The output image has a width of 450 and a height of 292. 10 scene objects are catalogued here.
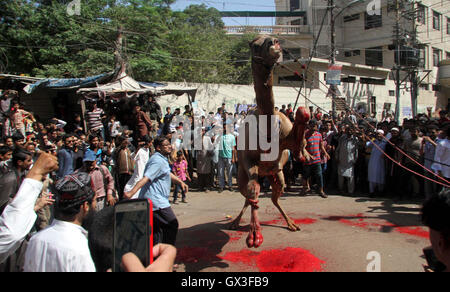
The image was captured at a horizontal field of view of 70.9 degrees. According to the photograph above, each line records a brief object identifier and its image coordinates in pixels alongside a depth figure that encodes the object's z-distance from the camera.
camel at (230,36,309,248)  4.15
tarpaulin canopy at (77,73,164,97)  9.94
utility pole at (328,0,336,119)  17.06
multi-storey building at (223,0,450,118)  21.90
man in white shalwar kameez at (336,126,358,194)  8.73
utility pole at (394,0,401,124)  20.06
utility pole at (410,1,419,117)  21.16
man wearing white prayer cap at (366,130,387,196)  8.30
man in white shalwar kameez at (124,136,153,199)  5.93
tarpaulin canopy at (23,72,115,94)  11.19
